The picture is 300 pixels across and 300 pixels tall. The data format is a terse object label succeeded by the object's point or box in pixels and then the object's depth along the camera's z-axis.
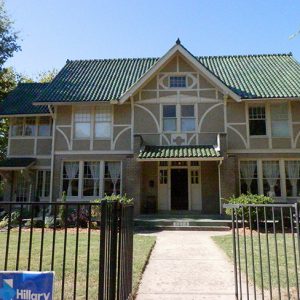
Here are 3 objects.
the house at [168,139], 19.83
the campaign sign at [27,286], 3.31
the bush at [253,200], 15.68
